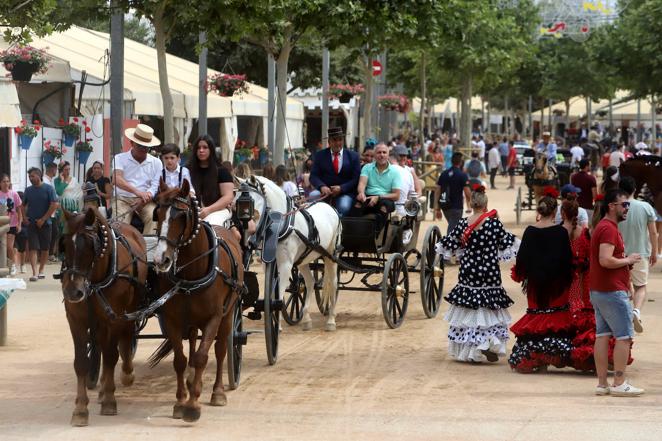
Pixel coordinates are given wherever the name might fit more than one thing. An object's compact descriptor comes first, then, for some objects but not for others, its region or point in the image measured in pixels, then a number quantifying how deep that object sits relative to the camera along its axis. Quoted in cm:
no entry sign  3981
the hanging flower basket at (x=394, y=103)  4475
